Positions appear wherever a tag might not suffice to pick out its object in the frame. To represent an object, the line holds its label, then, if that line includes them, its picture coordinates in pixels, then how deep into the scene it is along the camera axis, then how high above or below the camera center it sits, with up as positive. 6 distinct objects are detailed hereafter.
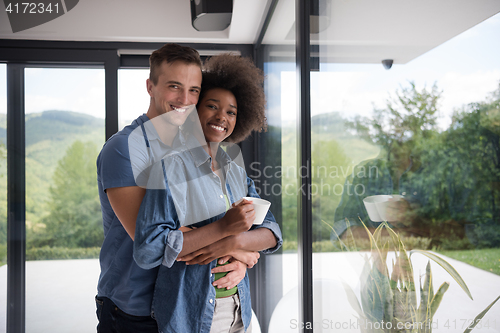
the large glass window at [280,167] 1.41 +0.02
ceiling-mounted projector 1.79 +0.90
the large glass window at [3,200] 2.19 -0.18
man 0.92 -0.04
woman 0.87 -0.16
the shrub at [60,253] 2.24 -0.56
